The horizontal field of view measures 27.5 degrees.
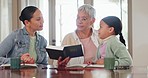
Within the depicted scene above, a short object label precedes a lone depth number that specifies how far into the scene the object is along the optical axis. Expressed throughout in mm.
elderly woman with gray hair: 2794
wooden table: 1776
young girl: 2208
